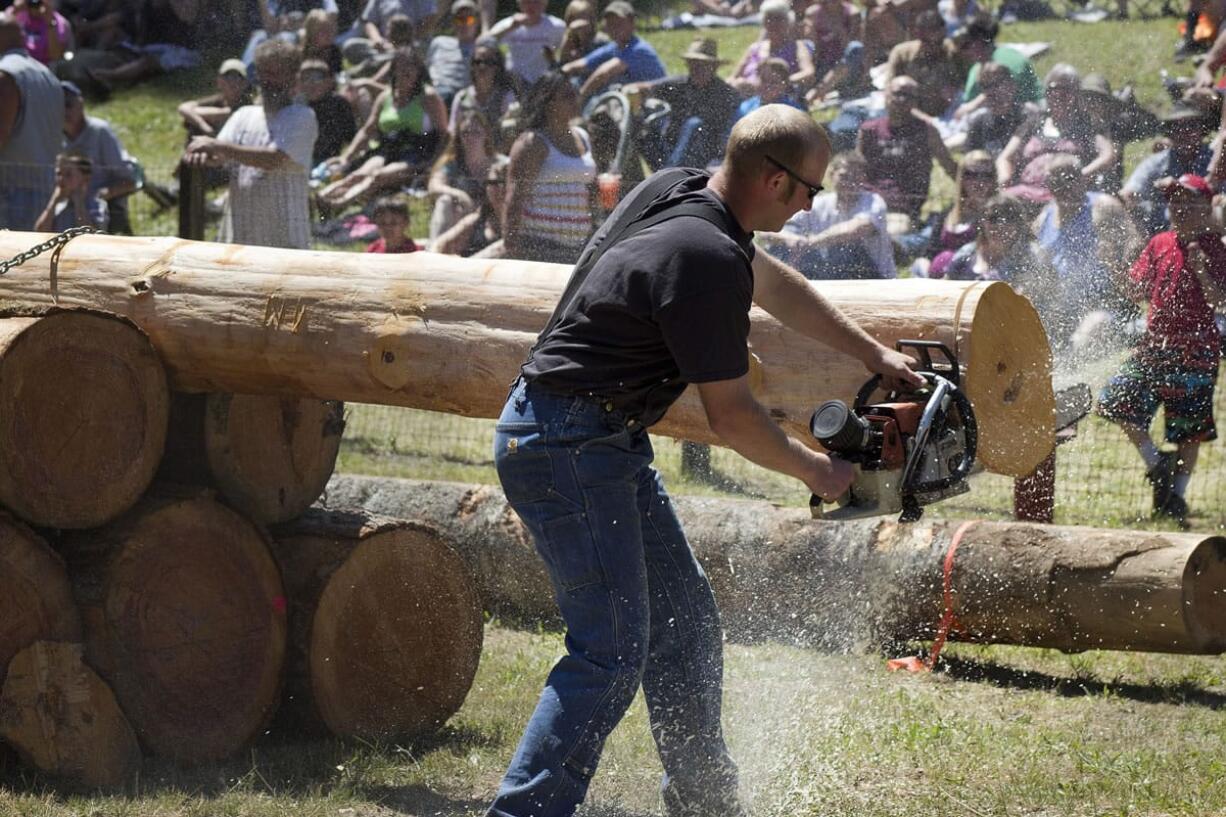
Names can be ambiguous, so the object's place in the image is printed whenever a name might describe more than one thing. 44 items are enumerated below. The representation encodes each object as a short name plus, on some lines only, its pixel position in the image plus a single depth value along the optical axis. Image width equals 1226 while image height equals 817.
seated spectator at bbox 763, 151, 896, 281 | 17.27
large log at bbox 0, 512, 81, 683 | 8.27
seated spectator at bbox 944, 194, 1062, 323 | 15.98
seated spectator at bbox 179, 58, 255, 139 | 24.16
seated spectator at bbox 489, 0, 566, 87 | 23.77
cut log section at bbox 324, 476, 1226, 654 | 10.55
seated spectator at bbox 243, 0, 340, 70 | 27.98
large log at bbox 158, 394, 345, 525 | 9.48
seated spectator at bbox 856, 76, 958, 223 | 18.55
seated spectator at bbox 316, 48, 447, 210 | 23.09
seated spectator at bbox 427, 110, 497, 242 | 18.83
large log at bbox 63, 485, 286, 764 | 8.73
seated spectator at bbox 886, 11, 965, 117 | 21.22
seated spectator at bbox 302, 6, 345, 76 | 24.30
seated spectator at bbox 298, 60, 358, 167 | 22.26
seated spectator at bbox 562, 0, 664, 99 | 21.69
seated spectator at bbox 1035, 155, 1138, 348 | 15.48
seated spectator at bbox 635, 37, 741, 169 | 19.77
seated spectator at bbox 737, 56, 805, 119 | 19.75
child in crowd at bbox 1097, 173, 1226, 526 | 14.94
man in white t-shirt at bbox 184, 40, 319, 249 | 18.11
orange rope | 11.09
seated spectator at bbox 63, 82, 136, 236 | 23.36
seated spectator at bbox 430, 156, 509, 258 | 18.20
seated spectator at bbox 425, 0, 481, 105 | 24.94
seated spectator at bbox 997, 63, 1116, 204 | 18.20
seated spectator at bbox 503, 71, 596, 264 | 17.00
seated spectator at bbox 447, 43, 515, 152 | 21.87
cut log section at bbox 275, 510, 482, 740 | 9.38
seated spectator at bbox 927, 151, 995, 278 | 17.34
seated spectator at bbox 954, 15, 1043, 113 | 20.16
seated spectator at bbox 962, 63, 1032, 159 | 19.56
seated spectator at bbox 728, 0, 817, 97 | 21.92
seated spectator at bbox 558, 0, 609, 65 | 22.56
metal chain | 9.28
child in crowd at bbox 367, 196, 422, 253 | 17.42
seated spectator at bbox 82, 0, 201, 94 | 38.69
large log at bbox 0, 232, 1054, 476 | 8.18
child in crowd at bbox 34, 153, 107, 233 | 20.73
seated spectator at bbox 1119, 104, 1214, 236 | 16.43
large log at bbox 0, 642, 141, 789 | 8.27
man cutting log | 6.47
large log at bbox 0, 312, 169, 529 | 8.37
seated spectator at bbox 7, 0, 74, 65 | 29.17
